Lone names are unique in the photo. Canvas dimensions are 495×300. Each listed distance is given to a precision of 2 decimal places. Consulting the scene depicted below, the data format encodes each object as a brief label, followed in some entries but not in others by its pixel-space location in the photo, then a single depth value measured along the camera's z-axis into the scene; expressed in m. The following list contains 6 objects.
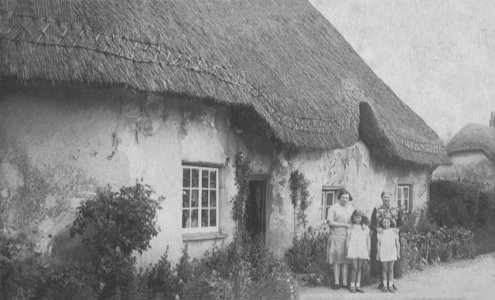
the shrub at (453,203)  17.84
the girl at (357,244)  10.19
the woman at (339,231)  10.46
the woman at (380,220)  10.76
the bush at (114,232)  8.09
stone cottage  8.23
